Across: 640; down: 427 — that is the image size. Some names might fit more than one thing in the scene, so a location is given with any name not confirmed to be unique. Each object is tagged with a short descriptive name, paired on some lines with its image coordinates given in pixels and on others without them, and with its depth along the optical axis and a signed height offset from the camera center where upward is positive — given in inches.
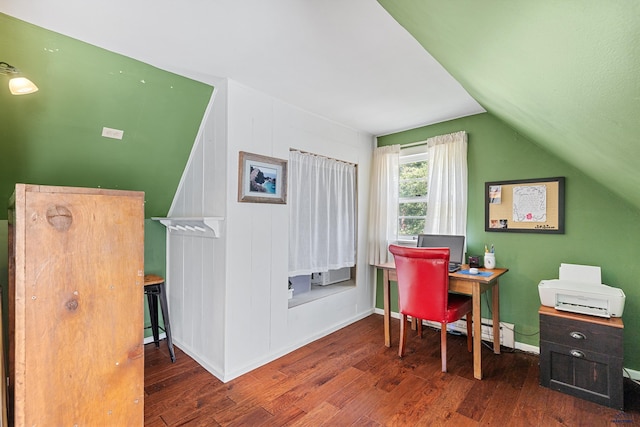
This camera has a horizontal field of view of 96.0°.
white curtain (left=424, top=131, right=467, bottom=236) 122.0 +12.8
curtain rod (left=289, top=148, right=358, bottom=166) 114.7 +25.2
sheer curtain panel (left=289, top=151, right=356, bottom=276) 116.3 +0.0
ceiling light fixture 56.3 +25.3
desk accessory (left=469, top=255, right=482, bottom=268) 114.2 -19.0
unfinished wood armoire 39.1 -13.8
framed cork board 105.0 +3.3
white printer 81.7 -23.4
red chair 95.4 -25.6
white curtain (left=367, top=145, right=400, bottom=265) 143.1 +4.0
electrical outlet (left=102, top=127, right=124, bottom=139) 83.7 +23.9
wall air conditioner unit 138.9 -31.0
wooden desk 92.6 -28.6
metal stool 103.6 -29.5
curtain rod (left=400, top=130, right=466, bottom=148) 136.2 +34.0
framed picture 94.0 +12.2
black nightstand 77.4 -39.9
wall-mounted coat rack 91.6 -4.1
